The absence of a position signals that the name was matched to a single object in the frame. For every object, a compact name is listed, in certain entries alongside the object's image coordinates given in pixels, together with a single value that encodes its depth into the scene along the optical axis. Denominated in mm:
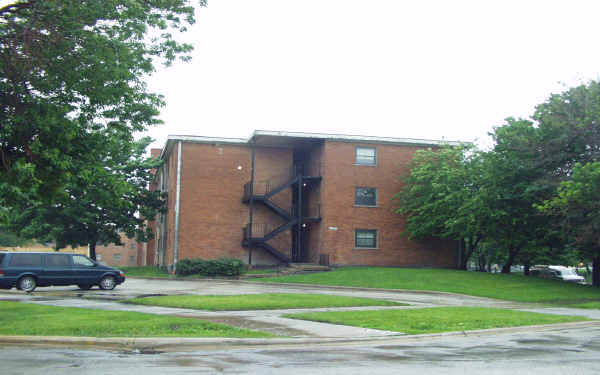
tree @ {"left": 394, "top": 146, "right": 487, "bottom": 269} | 31875
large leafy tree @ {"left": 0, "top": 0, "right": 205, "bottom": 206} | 13031
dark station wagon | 22359
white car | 43750
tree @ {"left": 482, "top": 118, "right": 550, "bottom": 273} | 27422
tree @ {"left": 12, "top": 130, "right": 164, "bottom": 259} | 41312
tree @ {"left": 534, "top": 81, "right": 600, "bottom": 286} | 23078
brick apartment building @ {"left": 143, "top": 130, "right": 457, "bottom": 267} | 36438
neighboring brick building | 90500
